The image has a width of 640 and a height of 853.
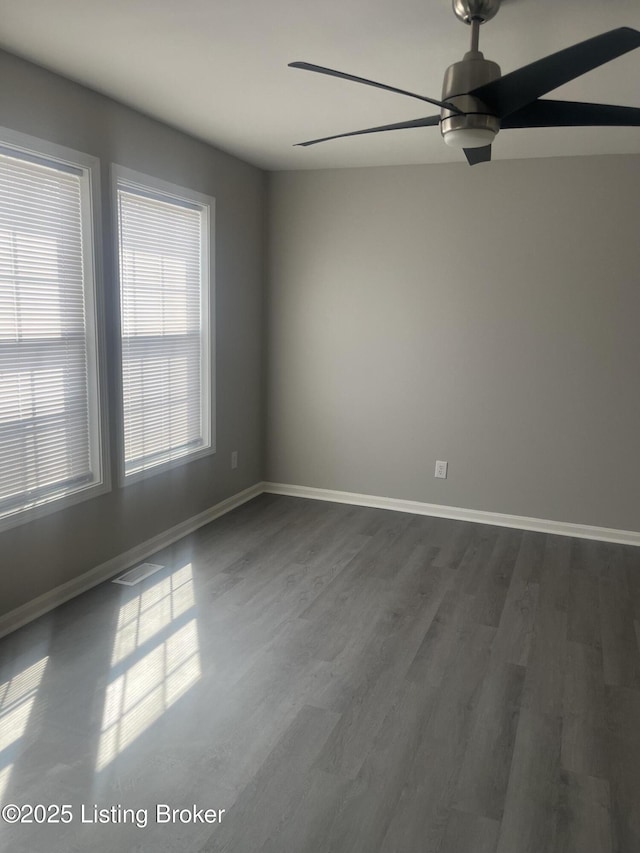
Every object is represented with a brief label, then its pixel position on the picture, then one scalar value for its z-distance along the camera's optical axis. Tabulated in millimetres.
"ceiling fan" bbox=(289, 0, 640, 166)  1774
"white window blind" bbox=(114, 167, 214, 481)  3455
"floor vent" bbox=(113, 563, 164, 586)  3371
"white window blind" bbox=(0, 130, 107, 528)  2744
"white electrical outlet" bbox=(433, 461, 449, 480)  4566
